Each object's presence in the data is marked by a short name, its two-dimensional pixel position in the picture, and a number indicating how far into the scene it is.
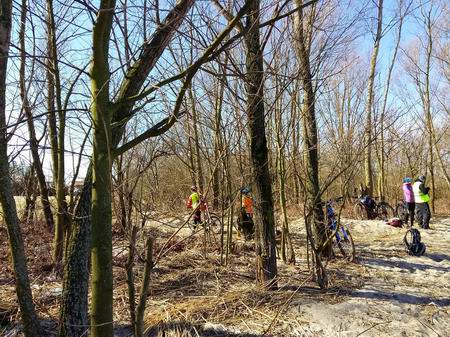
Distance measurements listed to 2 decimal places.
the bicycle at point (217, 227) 9.88
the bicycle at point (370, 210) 13.22
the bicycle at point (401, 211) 11.96
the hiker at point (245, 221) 8.98
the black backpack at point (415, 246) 7.28
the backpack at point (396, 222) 10.55
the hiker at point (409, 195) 10.31
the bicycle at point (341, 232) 6.72
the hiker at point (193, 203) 9.66
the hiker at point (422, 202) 10.09
